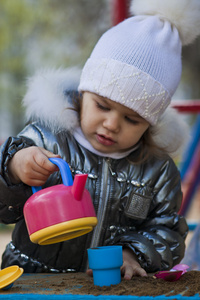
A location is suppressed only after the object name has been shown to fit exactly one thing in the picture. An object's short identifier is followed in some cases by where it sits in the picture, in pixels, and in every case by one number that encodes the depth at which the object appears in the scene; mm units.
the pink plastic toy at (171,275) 1108
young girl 1291
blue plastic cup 1075
